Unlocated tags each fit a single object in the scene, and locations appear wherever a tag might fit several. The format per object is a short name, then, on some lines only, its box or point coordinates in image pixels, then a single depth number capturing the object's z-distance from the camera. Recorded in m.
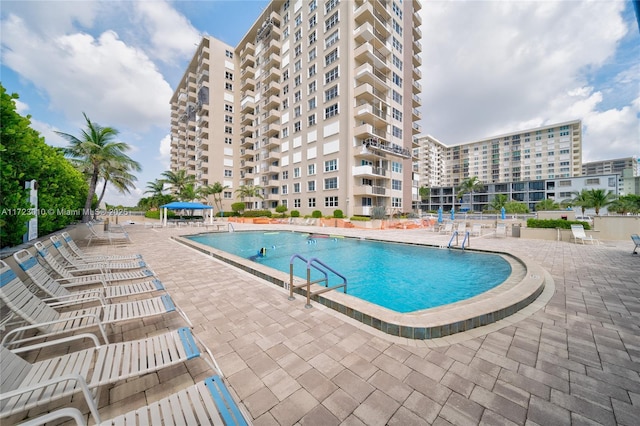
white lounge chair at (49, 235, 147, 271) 5.86
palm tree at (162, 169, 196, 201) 39.75
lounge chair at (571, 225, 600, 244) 12.34
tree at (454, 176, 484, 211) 51.78
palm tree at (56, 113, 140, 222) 17.30
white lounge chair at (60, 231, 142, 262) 6.82
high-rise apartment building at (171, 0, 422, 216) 29.83
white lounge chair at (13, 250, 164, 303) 3.62
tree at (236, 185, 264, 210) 39.66
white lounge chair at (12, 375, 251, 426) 1.66
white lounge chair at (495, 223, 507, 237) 15.80
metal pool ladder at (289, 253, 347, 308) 4.38
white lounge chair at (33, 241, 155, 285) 4.75
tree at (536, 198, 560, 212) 49.47
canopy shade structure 24.09
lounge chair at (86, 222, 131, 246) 13.20
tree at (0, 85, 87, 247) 5.21
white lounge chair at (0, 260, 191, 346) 2.75
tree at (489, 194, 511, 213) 50.21
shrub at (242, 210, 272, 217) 36.09
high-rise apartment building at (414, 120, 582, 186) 71.52
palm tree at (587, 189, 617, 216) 34.09
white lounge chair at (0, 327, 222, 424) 1.71
